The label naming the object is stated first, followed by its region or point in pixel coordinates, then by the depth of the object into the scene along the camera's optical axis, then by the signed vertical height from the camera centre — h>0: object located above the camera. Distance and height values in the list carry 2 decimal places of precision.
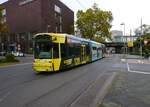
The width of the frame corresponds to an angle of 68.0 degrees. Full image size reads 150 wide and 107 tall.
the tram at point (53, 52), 7.92 -0.03
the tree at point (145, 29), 37.01 +7.14
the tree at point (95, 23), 35.60 +9.12
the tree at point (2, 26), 15.93 +3.83
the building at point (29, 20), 31.51 +9.70
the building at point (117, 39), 62.80 +6.87
